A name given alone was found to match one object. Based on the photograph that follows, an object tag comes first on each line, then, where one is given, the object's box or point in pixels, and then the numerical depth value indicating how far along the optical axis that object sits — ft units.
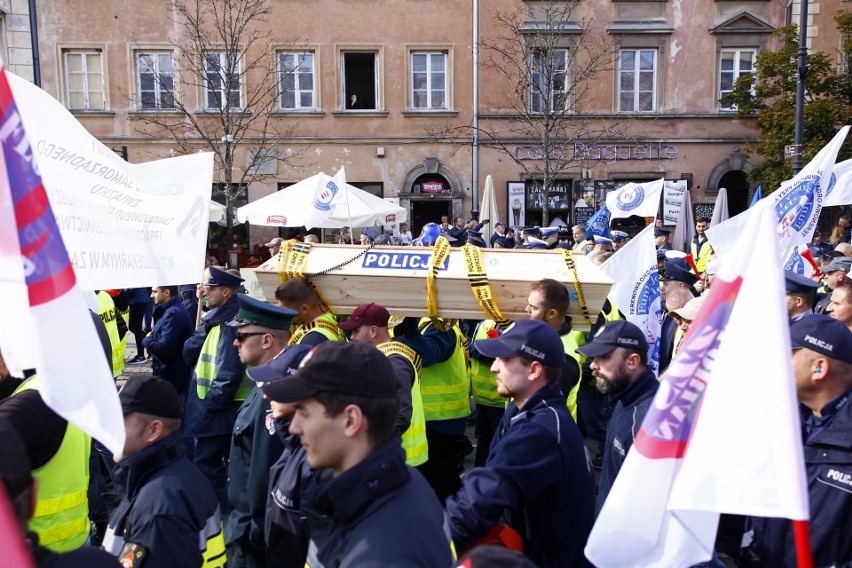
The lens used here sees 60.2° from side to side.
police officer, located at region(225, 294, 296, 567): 12.32
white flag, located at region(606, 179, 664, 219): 47.82
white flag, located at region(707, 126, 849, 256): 23.29
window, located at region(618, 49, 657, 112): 74.69
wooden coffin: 15.31
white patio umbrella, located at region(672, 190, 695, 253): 52.85
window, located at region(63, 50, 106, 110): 71.05
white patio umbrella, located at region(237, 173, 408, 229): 43.58
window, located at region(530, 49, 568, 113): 70.69
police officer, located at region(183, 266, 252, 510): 16.16
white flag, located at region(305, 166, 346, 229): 42.60
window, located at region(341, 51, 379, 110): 74.02
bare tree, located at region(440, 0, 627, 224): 72.02
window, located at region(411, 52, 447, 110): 74.08
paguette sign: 74.33
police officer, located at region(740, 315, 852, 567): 9.18
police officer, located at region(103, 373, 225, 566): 8.62
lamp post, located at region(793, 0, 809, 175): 38.78
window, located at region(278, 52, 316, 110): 72.43
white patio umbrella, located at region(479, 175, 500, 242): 62.03
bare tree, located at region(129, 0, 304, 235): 69.56
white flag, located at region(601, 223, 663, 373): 22.56
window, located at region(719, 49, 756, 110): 74.74
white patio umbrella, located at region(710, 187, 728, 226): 47.96
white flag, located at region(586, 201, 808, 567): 6.84
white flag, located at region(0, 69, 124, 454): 6.84
